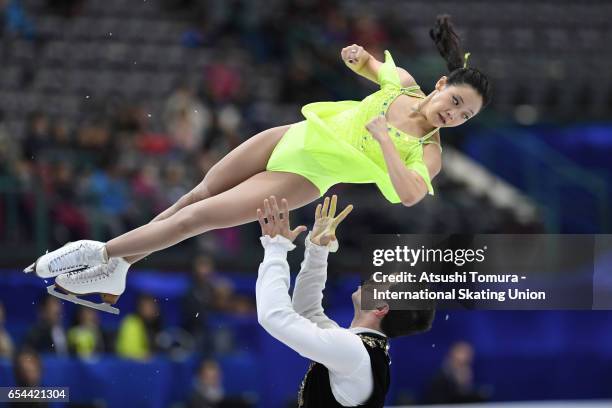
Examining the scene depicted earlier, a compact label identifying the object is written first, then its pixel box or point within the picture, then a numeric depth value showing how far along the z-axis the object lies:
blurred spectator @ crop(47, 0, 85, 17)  23.73
